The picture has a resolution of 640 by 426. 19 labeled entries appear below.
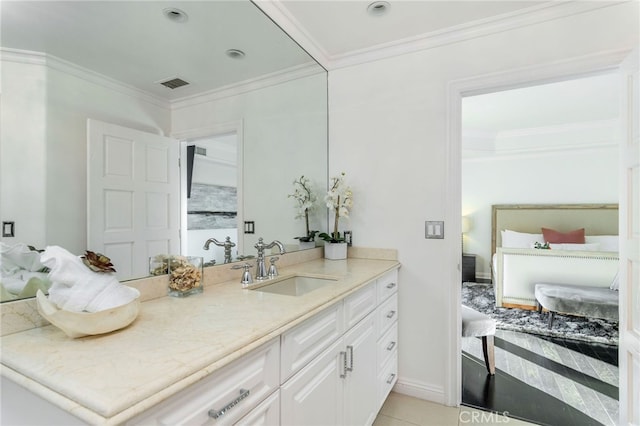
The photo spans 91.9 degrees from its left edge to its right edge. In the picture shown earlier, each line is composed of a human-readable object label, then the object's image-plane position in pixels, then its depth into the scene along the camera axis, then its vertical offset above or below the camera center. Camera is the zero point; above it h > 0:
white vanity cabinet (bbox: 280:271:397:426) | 1.04 -0.63
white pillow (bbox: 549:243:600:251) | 4.36 -0.45
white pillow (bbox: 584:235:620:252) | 4.44 -0.39
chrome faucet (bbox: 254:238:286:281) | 1.68 -0.28
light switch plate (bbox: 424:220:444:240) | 2.05 -0.10
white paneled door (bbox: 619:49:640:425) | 1.51 -0.17
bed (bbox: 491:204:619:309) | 3.49 -0.46
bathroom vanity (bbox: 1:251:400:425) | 0.60 -0.35
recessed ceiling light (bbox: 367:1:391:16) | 1.79 +1.22
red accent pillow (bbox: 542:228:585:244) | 4.55 -0.33
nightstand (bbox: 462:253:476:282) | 5.32 -0.96
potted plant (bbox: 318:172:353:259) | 2.26 +0.04
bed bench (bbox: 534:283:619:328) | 2.97 -0.86
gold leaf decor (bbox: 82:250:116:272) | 0.96 -0.15
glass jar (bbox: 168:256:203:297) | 1.25 -0.25
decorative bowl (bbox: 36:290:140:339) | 0.79 -0.28
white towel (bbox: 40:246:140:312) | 0.83 -0.20
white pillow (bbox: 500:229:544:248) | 4.85 -0.39
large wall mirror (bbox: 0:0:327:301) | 0.93 +0.40
